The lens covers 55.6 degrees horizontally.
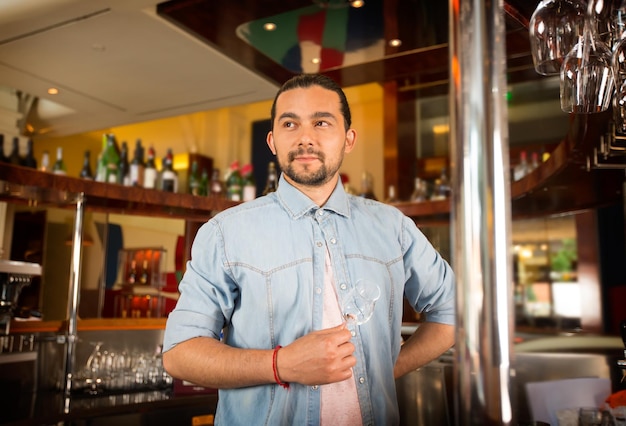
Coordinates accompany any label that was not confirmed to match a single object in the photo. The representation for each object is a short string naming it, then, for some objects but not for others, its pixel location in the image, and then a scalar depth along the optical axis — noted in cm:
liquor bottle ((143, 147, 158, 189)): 371
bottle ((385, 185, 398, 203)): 412
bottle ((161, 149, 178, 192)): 400
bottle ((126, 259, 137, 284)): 326
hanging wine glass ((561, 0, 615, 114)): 95
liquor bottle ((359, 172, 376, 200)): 400
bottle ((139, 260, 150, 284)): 317
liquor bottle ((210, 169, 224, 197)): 391
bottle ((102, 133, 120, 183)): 404
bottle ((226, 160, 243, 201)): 381
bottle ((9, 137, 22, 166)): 481
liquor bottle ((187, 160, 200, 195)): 483
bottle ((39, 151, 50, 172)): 412
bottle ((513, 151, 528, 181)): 338
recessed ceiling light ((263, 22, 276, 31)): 272
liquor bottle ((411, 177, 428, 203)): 394
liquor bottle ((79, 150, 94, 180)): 481
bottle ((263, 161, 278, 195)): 293
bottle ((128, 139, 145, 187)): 392
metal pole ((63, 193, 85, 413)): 238
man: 101
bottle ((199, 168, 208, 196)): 476
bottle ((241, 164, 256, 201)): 346
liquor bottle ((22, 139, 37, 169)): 482
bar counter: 206
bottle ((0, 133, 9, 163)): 472
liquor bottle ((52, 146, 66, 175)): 443
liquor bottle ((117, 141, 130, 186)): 412
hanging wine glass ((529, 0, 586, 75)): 93
